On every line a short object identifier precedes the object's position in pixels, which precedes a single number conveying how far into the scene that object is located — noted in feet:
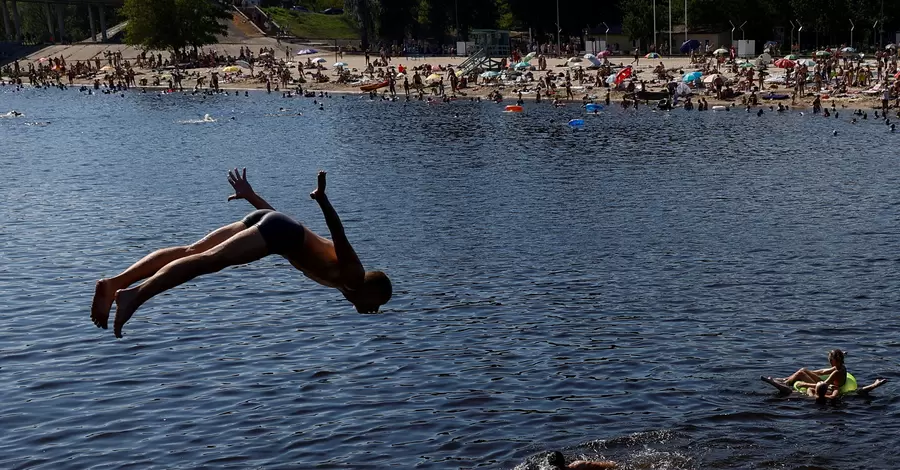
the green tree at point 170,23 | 444.96
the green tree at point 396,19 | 442.09
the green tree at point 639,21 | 374.43
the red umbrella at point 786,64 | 295.69
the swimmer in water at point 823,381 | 74.33
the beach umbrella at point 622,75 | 308.91
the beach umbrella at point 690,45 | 351.87
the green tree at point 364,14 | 443.73
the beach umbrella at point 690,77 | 298.35
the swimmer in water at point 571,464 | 55.88
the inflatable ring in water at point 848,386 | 74.90
